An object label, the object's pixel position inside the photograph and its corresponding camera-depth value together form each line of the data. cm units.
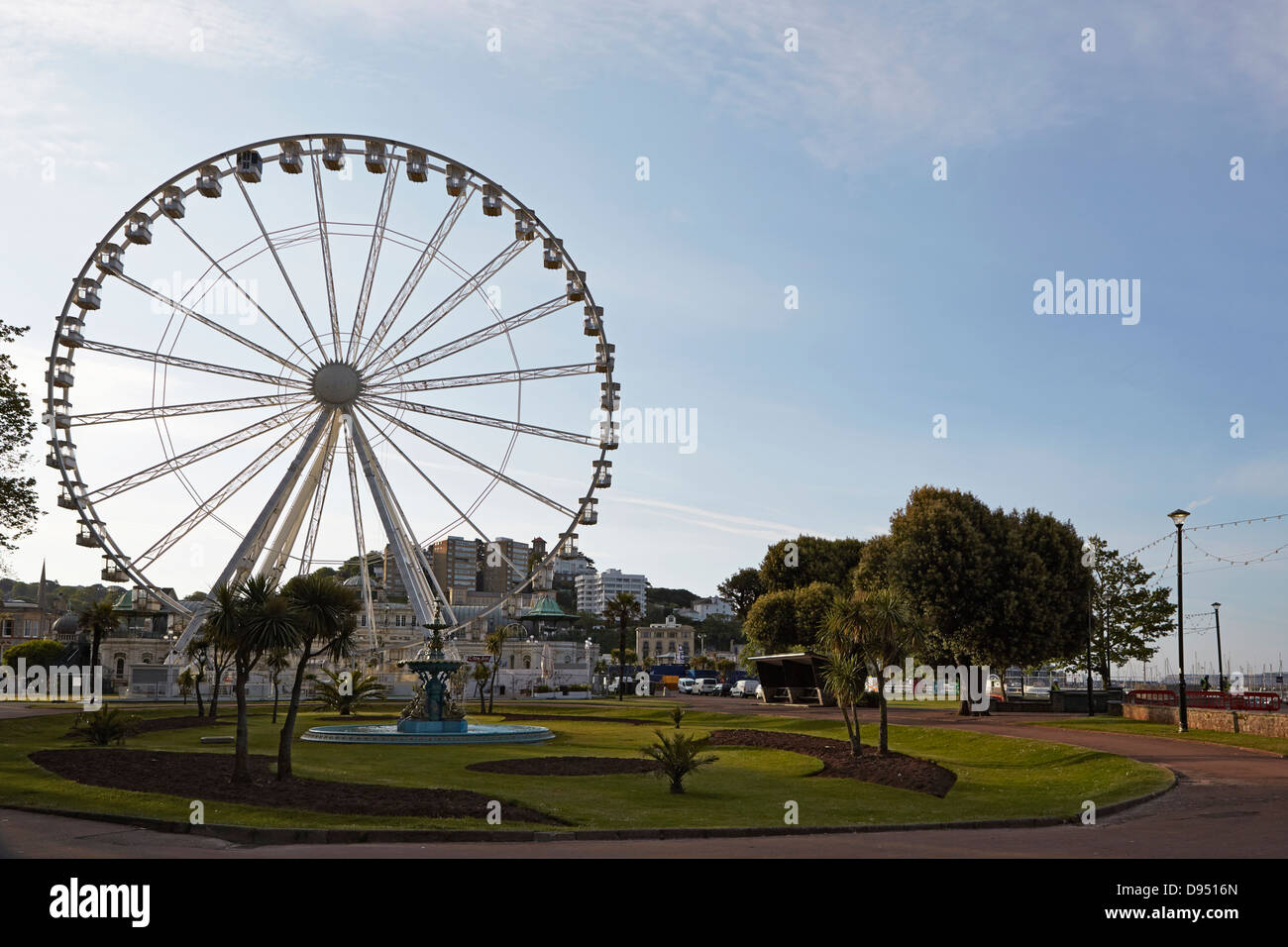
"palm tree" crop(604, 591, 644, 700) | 9469
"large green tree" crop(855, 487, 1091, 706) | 5716
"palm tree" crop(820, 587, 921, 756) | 3331
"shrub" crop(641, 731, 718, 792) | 2420
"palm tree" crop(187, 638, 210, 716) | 4669
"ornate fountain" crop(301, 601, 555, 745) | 4081
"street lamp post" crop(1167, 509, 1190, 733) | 3775
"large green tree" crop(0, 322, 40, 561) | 3878
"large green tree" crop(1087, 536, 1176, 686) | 6825
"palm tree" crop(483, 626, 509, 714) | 6894
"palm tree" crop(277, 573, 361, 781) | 2534
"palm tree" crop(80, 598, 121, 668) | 7312
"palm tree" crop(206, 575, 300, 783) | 2438
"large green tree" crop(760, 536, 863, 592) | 9081
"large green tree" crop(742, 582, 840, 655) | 8088
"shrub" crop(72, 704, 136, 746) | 3419
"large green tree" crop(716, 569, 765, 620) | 12006
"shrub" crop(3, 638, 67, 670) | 10275
